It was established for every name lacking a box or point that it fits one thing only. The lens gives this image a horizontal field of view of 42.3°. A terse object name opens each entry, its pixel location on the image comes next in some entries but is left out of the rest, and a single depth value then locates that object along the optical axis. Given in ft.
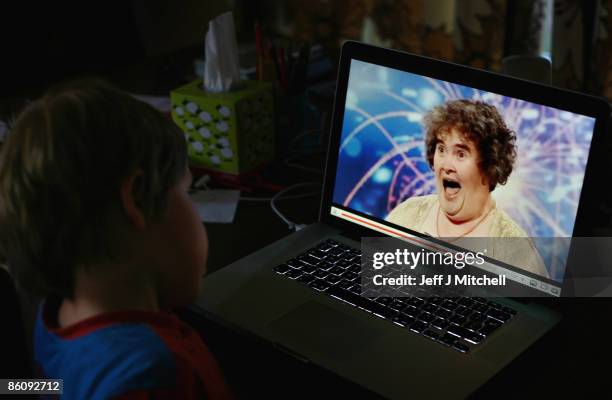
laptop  3.26
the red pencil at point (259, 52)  5.28
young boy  2.47
